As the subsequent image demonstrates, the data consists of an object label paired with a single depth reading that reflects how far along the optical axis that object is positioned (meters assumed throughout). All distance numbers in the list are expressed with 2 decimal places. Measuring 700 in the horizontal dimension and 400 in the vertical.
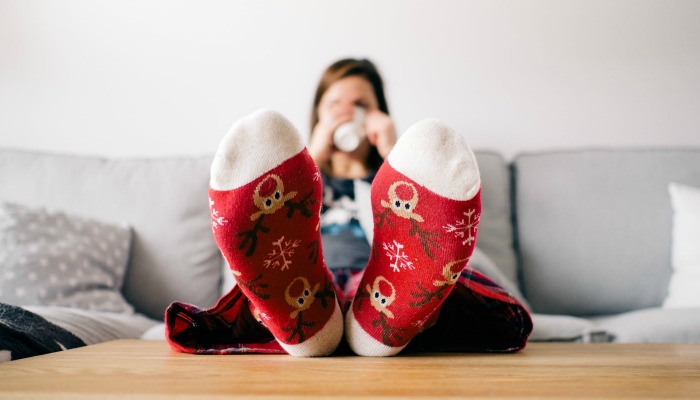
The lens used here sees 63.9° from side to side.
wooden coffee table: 0.38
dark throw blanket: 0.57
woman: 0.95
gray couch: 1.15
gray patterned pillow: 0.94
